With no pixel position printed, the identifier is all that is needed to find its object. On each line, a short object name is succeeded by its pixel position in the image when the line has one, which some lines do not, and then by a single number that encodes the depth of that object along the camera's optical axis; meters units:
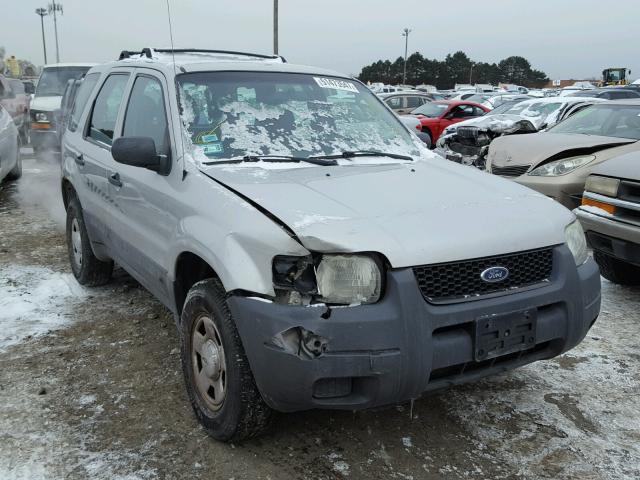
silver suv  2.39
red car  16.09
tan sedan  6.20
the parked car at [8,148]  8.56
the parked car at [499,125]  11.34
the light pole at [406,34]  74.56
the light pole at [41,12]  61.59
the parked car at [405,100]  19.84
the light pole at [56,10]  56.94
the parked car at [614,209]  4.43
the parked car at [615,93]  15.80
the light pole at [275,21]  24.89
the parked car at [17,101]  13.14
